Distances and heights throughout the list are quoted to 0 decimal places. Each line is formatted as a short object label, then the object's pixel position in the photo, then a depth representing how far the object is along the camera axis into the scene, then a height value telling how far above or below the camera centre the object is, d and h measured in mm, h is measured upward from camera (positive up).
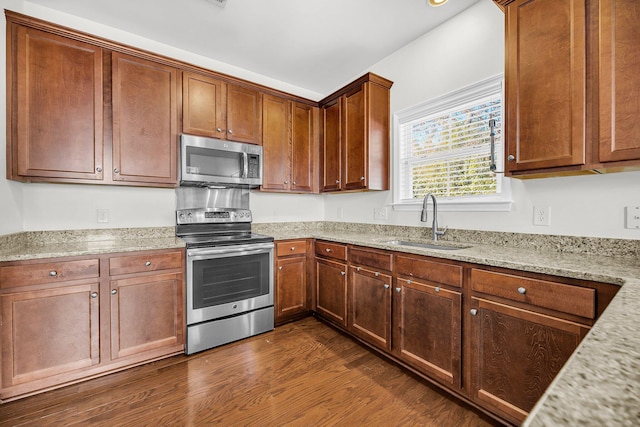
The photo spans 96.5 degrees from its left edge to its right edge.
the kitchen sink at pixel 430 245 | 2230 -278
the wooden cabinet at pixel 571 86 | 1353 +658
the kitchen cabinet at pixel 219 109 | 2647 +1028
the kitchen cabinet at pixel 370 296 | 2214 -694
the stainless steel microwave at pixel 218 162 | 2594 +490
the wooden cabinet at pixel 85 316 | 1775 -716
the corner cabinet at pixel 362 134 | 2840 +814
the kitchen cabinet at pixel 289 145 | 3156 +779
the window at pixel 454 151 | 2178 +542
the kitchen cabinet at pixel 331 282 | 2674 -688
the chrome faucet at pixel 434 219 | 2365 -58
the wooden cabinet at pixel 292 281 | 2891 -713
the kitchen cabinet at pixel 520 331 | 1305 -608
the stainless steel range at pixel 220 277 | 2367 -570
